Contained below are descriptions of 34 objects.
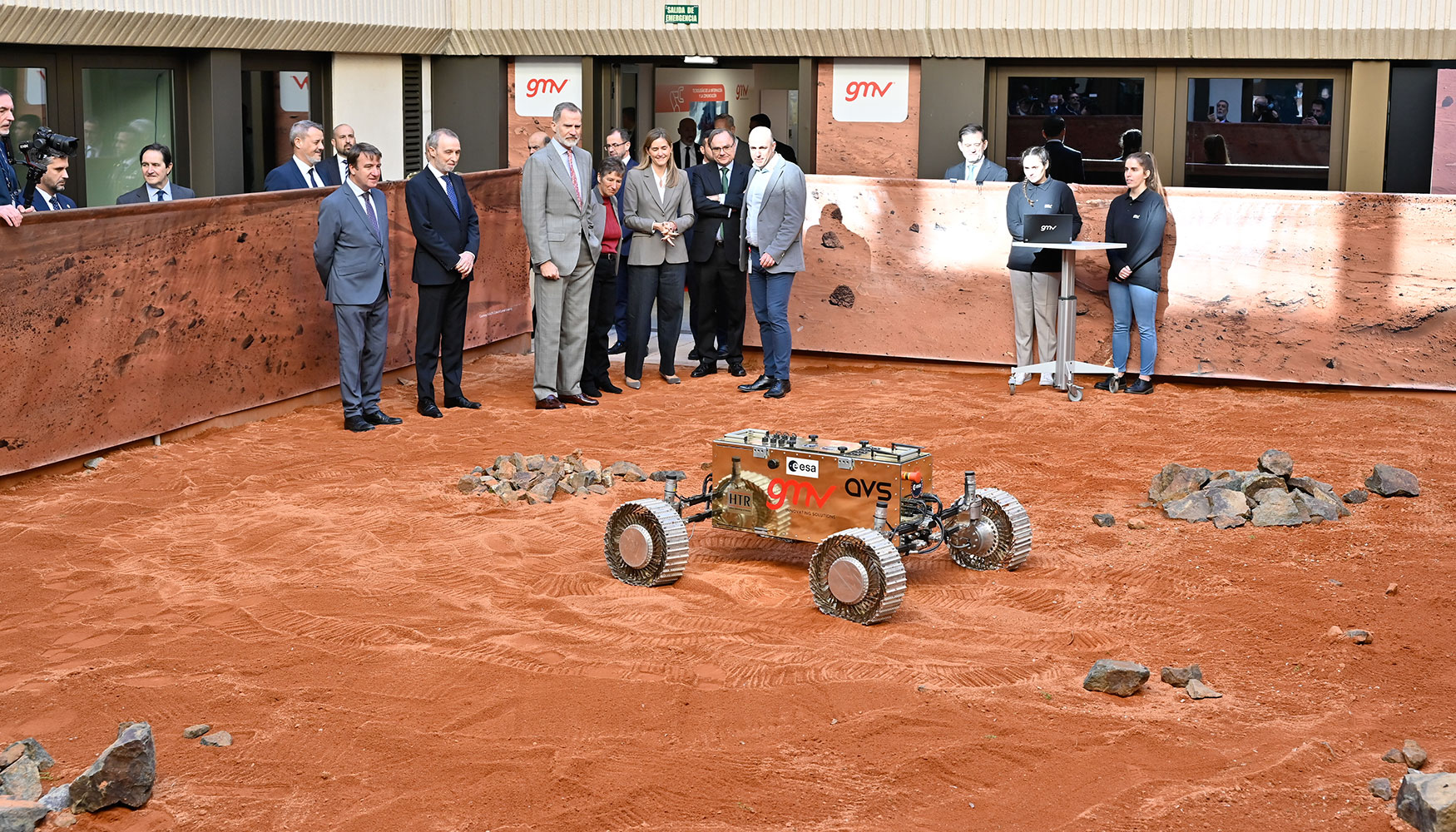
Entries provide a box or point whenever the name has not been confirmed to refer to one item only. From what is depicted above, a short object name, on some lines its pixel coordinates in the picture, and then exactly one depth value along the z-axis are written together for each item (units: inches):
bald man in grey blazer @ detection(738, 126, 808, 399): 487.2
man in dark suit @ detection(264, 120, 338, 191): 463.2
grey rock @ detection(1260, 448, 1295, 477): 346.9
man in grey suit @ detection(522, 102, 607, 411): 454.9
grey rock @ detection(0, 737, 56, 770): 202.2
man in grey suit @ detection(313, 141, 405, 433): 425.1
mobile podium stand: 486.3
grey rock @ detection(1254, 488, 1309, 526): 329.1
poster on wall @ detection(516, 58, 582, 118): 661.9
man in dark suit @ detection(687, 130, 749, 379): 509.0
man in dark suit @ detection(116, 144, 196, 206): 425.4
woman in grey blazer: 491.8
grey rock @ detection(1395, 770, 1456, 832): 179.9
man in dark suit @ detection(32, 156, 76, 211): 396.9
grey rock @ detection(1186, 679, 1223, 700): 230.5
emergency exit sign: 631.8
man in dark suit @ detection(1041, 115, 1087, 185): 553.0
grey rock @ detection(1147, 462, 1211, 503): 349.1
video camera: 378.6
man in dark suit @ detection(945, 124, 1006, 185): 544.7
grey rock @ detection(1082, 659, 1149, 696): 230.5
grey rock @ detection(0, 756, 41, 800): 195.0
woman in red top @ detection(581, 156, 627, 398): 478.0
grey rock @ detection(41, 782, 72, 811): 193.3
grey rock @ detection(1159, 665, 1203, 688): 235.8
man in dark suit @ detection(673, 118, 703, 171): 678.1
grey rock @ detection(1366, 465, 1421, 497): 354.3
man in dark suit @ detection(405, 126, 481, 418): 448.1
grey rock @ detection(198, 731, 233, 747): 212.5
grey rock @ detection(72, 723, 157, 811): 192.1
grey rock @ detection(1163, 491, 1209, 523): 335.0
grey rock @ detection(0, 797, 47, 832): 186.1
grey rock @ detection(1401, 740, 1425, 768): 205.3
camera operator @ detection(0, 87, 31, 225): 375.9
